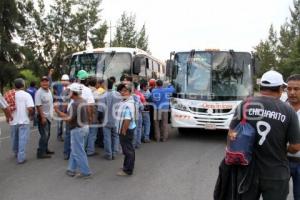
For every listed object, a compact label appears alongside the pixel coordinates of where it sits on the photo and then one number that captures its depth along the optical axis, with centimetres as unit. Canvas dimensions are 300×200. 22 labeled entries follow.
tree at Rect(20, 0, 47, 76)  2289
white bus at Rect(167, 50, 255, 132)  685
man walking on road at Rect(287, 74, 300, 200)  267
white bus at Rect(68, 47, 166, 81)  845
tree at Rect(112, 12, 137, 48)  2326
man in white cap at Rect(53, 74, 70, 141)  604
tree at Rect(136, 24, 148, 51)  2416
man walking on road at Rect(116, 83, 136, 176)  441
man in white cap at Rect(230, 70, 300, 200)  225
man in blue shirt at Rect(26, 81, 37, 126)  800
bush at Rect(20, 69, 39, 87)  1820
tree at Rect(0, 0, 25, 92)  1983
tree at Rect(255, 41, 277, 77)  3721
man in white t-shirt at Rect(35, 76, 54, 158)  535
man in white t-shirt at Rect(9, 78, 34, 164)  502
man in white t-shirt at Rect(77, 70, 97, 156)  516
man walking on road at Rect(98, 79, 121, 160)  539
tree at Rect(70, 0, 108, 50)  2331
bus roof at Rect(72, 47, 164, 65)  864
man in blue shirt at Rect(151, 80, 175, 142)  690
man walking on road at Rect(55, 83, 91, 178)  438
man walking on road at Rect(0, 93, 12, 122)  435
